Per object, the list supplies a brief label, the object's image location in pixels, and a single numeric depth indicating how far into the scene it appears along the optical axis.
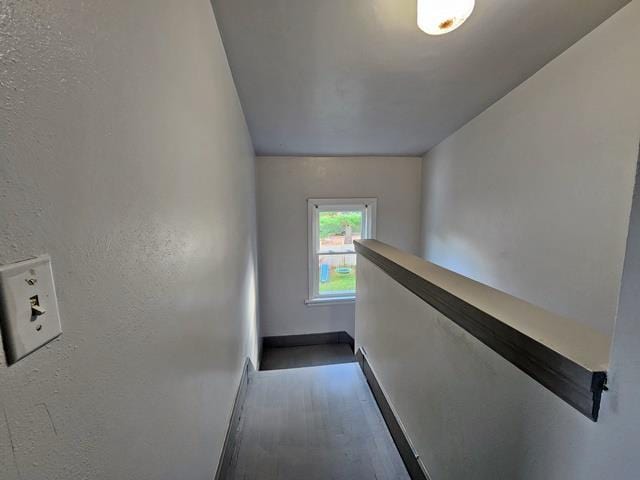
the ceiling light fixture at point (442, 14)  1.23
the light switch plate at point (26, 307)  0.33
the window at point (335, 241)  3.72
